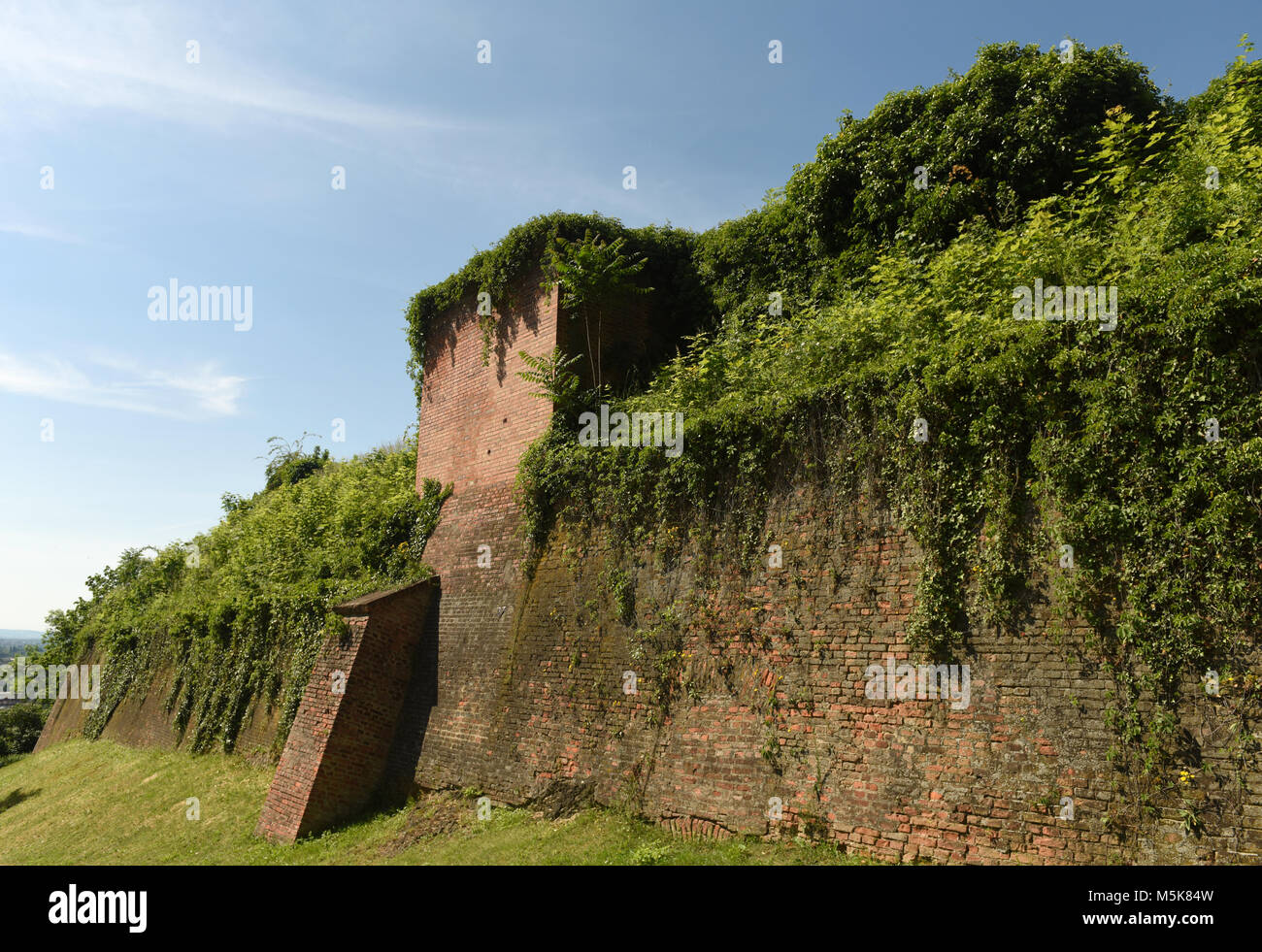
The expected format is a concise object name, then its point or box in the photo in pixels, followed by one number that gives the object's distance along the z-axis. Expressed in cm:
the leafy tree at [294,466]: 3128
